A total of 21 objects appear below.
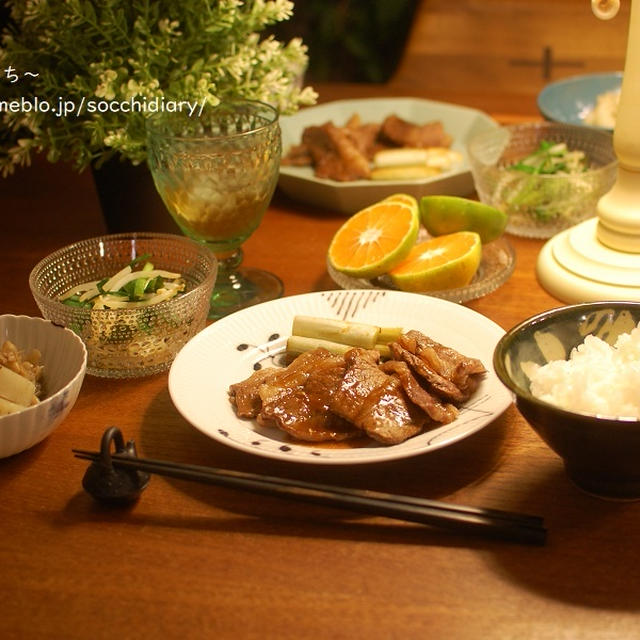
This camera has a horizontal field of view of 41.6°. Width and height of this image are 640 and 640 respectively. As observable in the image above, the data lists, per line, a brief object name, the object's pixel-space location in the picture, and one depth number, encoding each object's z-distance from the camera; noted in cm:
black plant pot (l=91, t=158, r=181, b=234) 148
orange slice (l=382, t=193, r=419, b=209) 140
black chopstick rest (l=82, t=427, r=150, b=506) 91
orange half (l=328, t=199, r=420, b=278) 131
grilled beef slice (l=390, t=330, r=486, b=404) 100
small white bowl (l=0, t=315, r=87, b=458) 96
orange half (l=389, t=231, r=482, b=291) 129
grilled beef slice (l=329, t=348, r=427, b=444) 93
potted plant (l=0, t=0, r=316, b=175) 137
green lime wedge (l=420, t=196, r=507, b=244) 137
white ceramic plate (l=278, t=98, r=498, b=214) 164
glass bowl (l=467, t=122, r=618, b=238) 153
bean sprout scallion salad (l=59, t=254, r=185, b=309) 119
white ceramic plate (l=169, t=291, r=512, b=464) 92
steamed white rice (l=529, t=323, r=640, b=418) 84
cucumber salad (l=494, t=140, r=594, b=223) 153
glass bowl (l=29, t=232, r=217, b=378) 112
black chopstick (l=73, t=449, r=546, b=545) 83
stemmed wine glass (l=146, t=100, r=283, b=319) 128
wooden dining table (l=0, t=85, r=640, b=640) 77
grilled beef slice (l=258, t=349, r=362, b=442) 97
